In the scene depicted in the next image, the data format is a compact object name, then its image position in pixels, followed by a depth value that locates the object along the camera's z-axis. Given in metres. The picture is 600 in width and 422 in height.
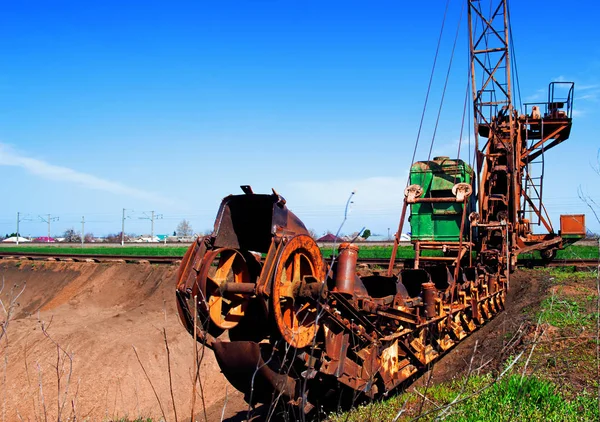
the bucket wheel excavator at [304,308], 5.24
